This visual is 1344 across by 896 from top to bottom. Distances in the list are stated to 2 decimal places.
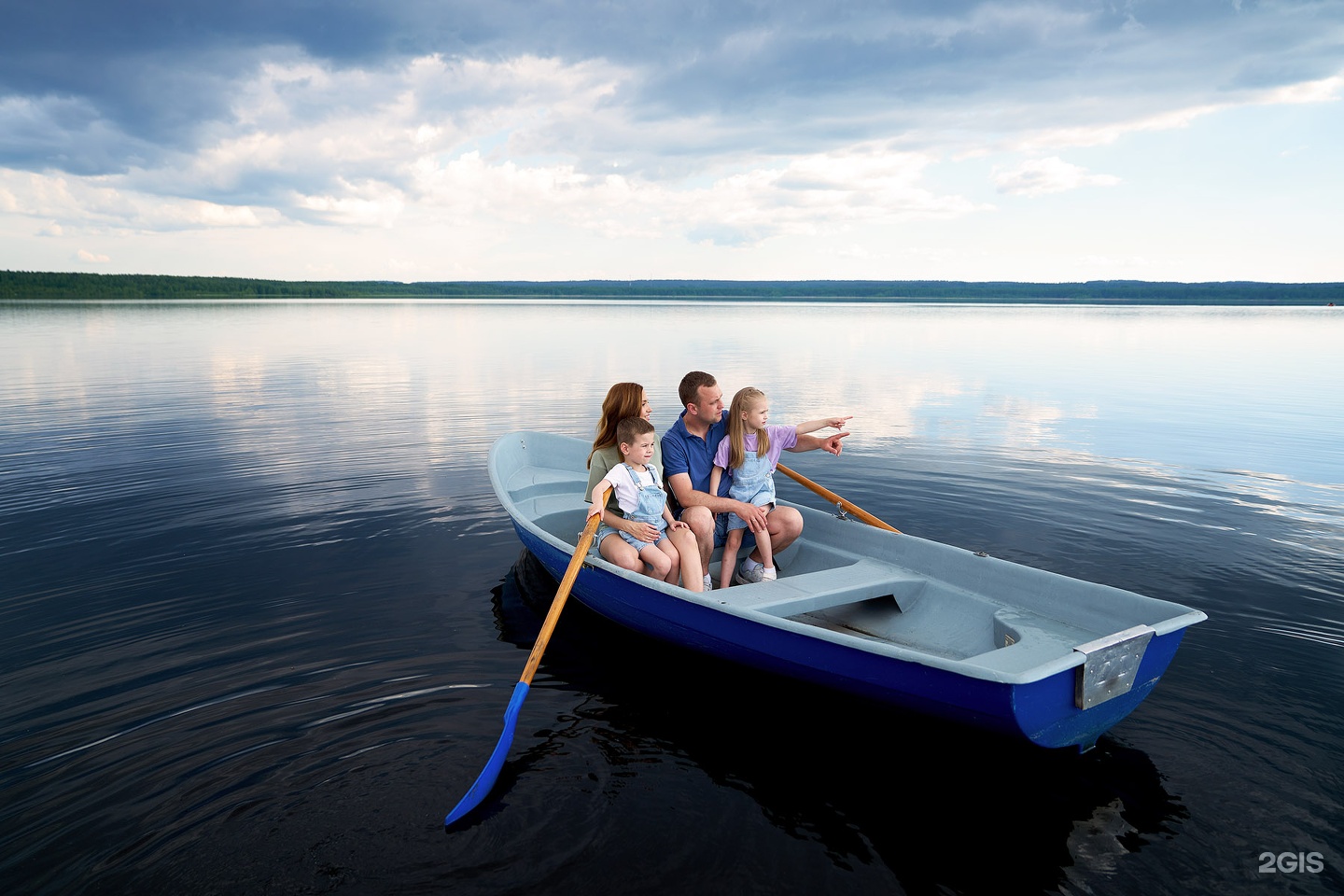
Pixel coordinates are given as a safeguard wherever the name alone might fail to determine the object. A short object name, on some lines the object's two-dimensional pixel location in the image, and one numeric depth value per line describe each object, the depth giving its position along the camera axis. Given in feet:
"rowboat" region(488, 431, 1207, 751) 11.94
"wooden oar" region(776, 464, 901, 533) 20.66
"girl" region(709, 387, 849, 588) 18.97
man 18.98
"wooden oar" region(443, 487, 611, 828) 12.54
